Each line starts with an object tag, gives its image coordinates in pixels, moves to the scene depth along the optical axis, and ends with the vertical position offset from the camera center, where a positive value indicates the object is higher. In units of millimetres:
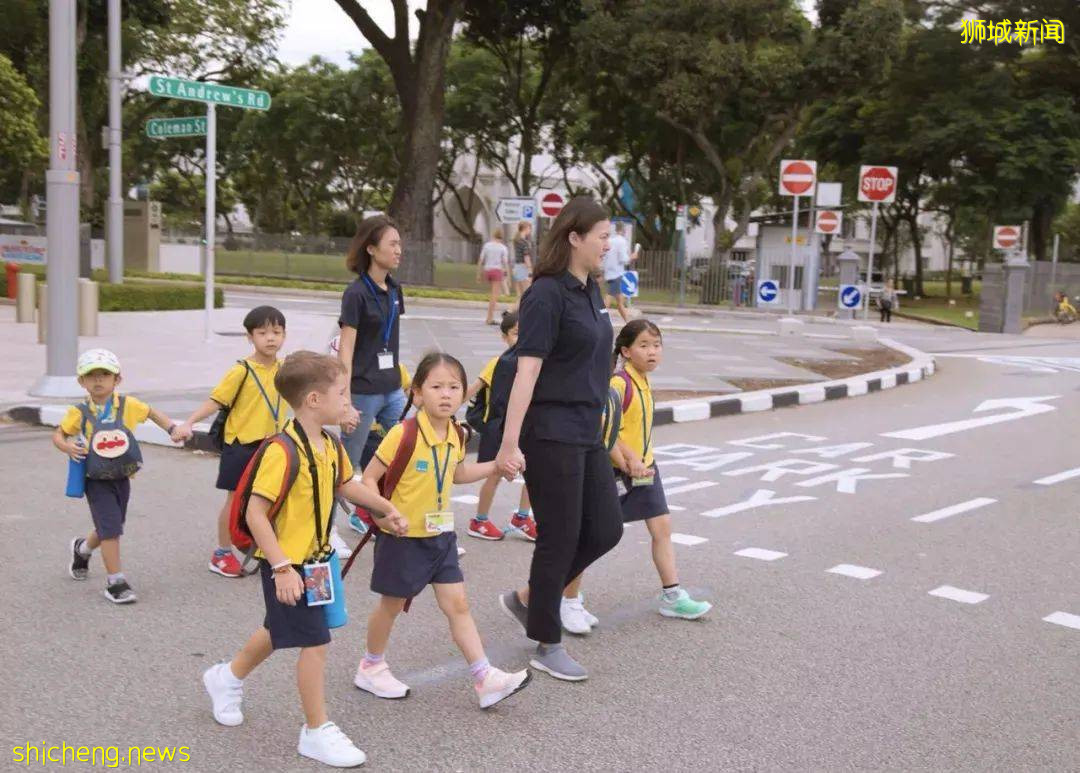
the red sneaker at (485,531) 6574 -1493
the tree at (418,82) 29359 +4284
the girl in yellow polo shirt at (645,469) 5074 -875
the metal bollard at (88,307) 15516 -829
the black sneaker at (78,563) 5418 -1445
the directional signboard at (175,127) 13961 +1410
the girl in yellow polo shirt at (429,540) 3998 -958
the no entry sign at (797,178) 24859 +1862
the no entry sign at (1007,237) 33656 +1080
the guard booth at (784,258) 31797 +248
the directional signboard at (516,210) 25594 +1035
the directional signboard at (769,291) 29562 -589
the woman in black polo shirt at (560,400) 4113 -485
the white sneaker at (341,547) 5996 -1474
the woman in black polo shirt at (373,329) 5789 -374
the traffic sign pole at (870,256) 28008 +340
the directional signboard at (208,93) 12500 +1659
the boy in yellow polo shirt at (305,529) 3539 -835
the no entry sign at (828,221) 33438 +1331
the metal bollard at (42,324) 14109 -974
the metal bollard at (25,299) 17203 -824
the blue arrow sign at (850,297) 29453 -661
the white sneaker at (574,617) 4887 -1453
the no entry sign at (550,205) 26656 +1224
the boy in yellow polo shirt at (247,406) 5504 -721
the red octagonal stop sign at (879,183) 30188 +2216
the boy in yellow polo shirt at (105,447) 5086 -861
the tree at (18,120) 26344 +2696
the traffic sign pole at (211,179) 13384 +783
